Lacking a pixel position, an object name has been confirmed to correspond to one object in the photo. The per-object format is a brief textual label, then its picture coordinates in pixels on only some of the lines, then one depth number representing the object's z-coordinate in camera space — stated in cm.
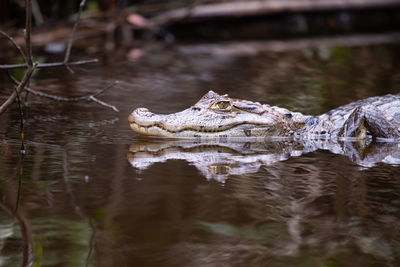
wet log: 2748
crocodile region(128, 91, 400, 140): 1005
